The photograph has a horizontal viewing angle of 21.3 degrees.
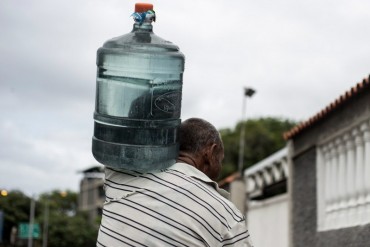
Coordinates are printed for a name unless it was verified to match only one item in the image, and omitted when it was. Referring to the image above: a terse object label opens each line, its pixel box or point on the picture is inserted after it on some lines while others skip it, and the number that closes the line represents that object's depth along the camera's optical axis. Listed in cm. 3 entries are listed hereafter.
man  425
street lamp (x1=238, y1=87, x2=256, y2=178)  3147
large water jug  432
